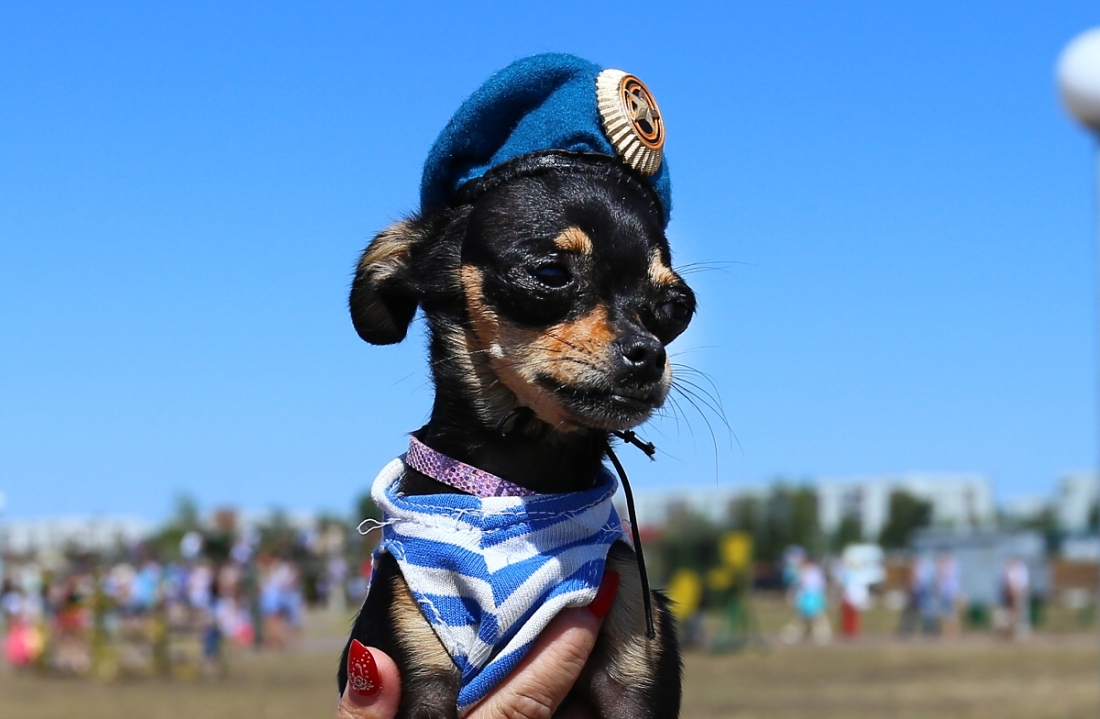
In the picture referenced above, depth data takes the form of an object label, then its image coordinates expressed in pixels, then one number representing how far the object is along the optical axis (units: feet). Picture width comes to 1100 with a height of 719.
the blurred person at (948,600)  106.63
